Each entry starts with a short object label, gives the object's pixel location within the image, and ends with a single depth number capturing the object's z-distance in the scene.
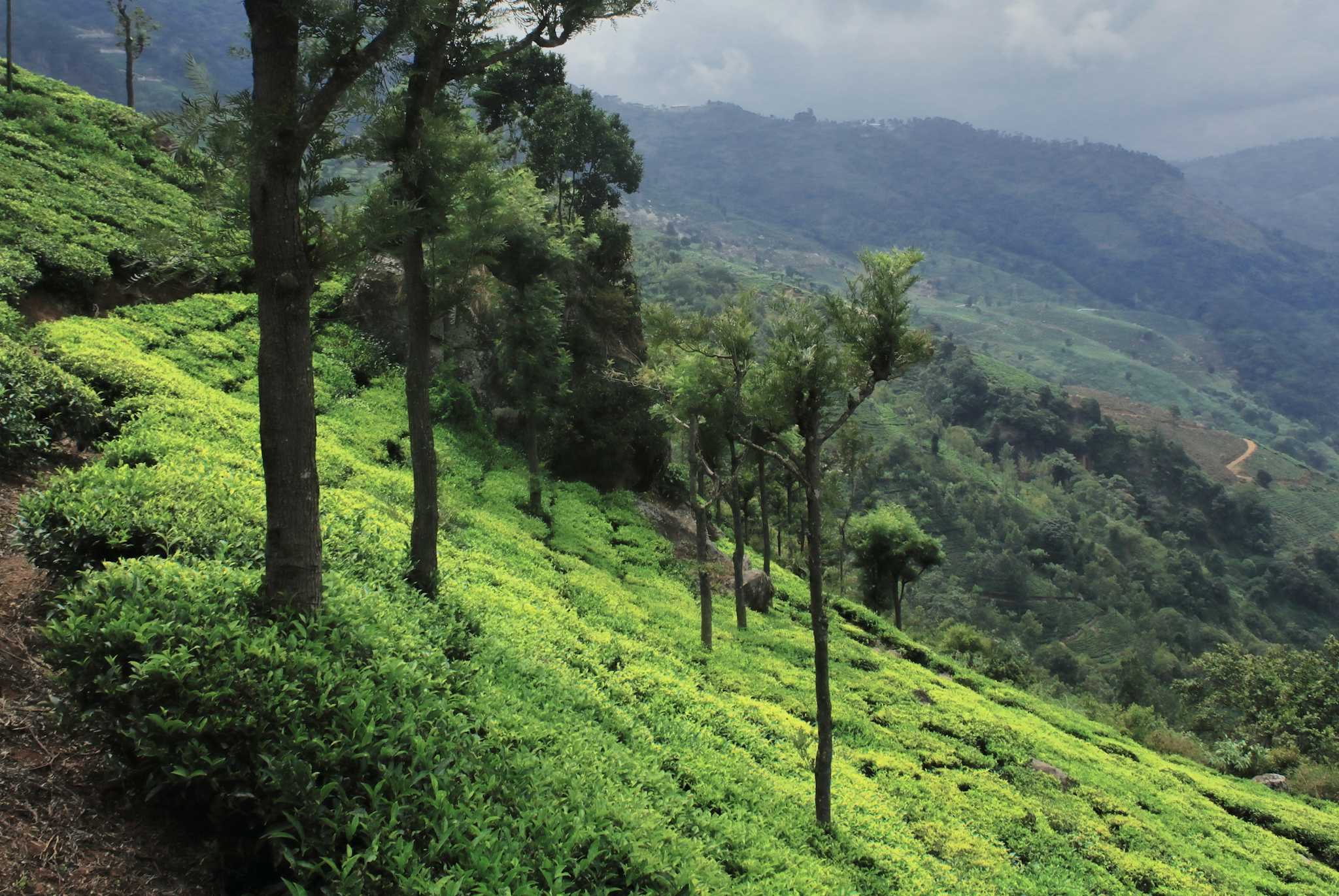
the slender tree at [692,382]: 18.42
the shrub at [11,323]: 12.70
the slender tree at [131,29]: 40.44
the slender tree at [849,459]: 38.59
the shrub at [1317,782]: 23.89
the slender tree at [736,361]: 16.06
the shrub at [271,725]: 4.72
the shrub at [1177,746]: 27.67
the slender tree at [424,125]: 8.95
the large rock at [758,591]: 24.34
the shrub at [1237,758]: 26.77
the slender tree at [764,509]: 24.77
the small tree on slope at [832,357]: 10.34
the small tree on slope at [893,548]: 35.06
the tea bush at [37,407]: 9.12
